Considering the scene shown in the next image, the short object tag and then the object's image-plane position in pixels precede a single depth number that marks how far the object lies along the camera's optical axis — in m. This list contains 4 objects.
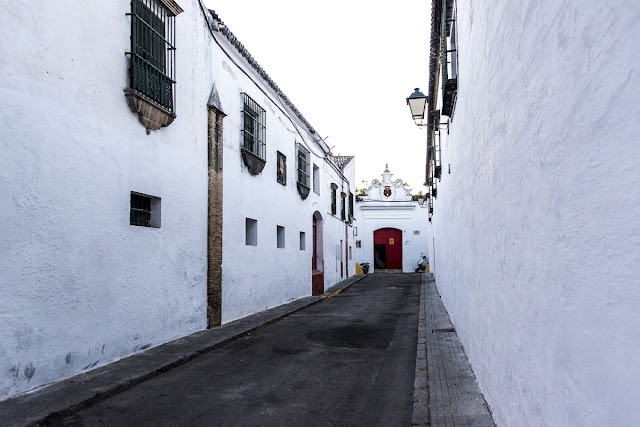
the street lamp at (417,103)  9.90
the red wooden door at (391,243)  32.38
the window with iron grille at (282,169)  13.27
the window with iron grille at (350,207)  26.98
